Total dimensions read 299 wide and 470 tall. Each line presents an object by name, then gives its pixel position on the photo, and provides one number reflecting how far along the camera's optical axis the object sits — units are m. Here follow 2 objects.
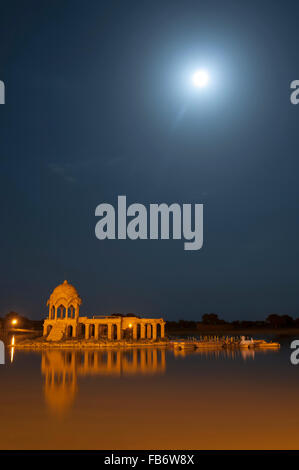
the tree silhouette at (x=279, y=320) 150.00
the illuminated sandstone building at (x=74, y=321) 62.88
